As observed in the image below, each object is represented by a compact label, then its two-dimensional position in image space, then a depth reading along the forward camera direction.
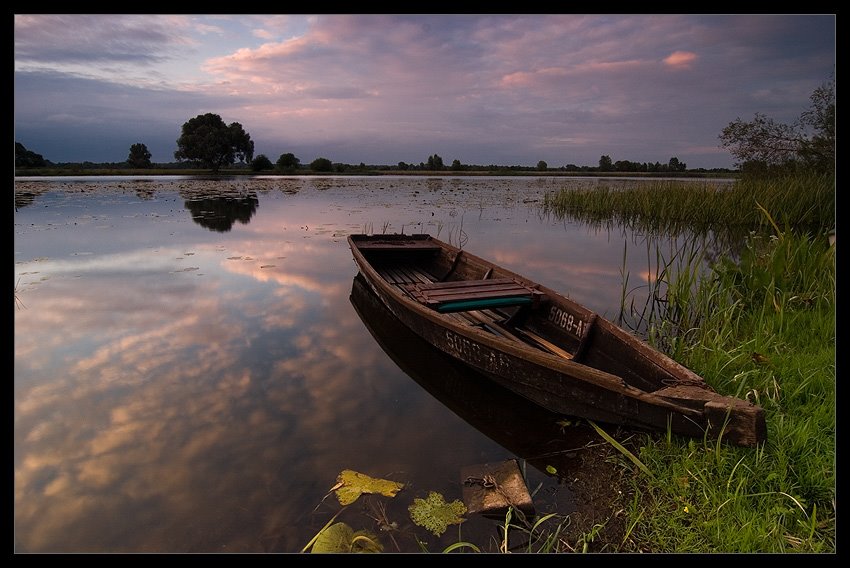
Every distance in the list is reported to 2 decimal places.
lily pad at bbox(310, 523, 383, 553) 2.42
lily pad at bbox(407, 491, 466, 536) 2.73
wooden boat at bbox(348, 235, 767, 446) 2.90
